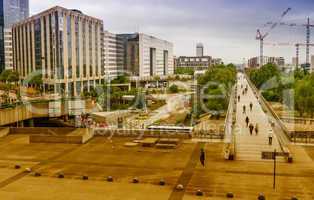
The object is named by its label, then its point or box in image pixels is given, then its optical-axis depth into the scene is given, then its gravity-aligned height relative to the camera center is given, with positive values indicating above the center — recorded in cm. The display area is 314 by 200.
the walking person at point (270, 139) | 2476 -362
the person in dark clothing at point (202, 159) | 2033 -396
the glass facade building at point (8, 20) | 10094 +1871
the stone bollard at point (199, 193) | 1583 -446
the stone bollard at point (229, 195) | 1554 -446
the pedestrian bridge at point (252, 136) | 2244 -368
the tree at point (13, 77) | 7461 +112
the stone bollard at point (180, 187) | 1662 -445
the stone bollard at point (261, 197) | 1504 -440
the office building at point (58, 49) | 7588 +701
